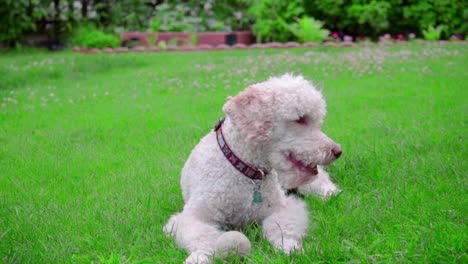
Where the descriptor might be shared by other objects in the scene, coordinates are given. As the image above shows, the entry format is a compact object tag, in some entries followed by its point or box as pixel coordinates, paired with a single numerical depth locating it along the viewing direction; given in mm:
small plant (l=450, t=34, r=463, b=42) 14105
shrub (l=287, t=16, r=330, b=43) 14461
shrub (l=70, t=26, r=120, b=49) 13995
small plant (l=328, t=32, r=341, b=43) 15097
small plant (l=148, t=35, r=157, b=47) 14820
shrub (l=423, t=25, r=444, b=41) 14492
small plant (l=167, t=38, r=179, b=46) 14659
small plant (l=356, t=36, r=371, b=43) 15299
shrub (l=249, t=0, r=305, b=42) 15109
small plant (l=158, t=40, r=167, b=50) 13974
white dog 2816
